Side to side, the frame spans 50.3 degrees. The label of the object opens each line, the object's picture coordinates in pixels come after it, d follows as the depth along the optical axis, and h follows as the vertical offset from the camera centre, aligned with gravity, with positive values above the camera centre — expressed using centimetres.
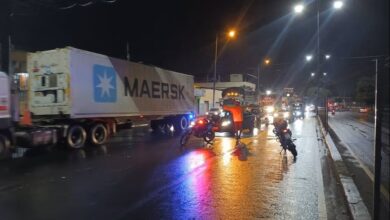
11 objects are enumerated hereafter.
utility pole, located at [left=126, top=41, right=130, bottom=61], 2758 +340
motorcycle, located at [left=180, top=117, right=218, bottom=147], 1720 -115
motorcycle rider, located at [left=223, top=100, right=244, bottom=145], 2016 -61
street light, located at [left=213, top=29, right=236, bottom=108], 3133 +525
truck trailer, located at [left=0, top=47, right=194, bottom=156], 1602 +29
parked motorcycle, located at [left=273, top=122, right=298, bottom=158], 1322 -116
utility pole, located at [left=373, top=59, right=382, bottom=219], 487 -62
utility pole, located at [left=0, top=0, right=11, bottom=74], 2138 +378
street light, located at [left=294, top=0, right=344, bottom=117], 1923 +440
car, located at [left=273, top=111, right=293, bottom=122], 3703 -116
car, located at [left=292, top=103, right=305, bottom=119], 4681 -93
